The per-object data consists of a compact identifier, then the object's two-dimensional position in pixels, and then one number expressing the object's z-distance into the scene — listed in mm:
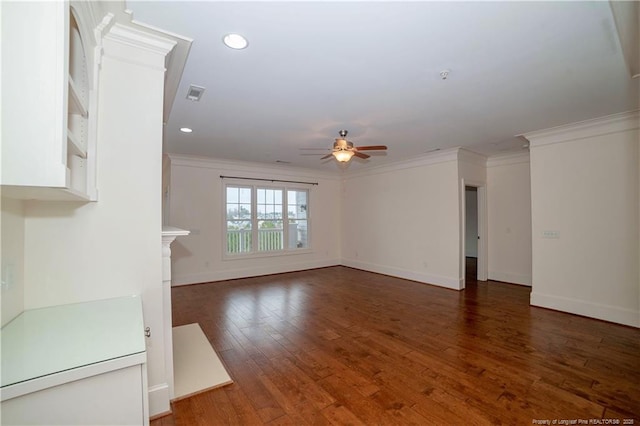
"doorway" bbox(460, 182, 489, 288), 5489
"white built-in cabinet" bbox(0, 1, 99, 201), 1035
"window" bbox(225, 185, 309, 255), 6324
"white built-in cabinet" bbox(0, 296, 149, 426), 973
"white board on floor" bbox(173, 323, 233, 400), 2230
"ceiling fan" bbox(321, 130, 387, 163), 3660
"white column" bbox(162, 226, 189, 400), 2032
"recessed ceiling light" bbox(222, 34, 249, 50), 1920
